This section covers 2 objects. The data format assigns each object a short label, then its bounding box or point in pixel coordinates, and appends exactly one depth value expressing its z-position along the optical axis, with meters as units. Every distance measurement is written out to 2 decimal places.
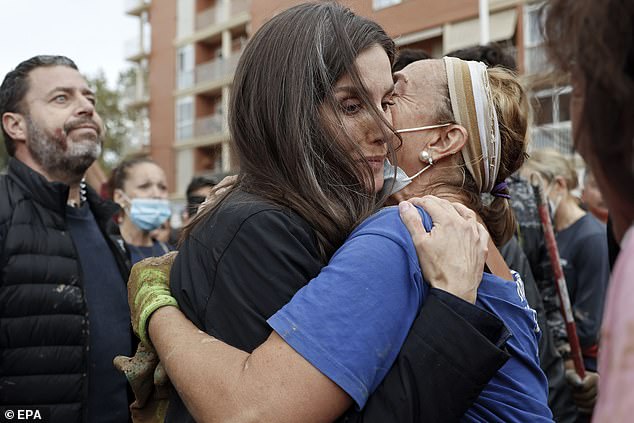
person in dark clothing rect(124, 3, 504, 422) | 1.46
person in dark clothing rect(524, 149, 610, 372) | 4.65
